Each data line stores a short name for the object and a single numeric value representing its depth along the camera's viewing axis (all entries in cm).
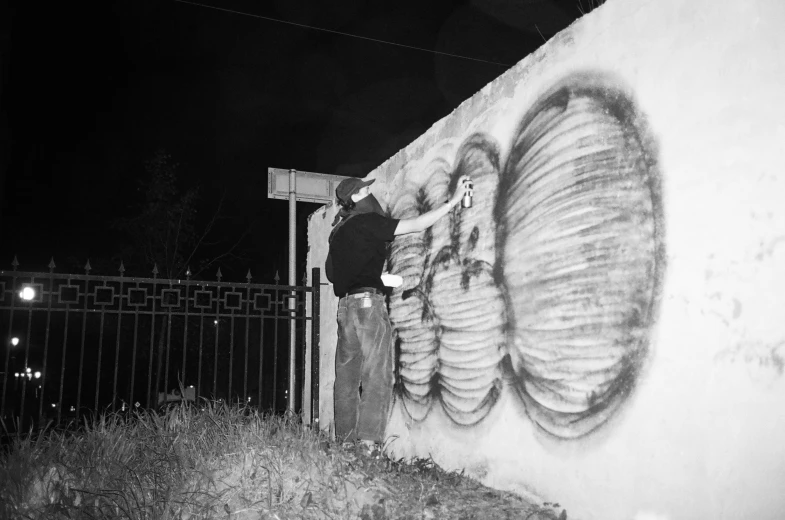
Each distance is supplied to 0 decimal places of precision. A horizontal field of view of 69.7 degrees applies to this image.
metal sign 664
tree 1317
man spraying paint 355
